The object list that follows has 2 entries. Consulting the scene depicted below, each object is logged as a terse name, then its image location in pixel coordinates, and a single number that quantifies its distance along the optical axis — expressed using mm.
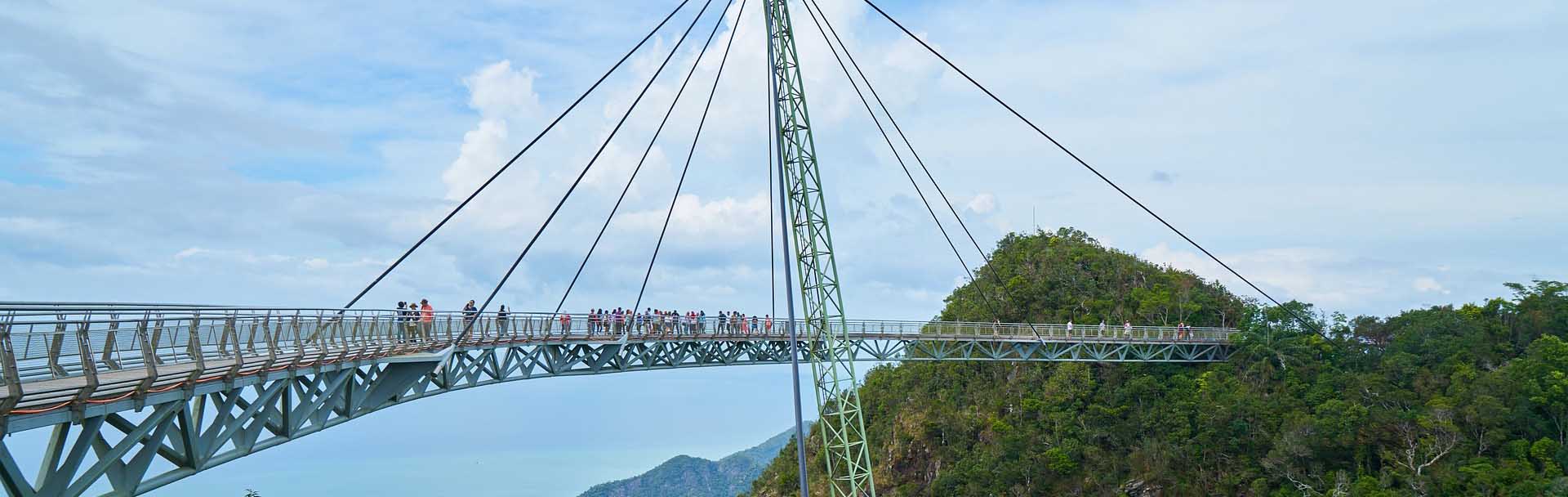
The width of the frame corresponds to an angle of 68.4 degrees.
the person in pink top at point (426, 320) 25984
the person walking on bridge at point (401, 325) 25109
